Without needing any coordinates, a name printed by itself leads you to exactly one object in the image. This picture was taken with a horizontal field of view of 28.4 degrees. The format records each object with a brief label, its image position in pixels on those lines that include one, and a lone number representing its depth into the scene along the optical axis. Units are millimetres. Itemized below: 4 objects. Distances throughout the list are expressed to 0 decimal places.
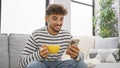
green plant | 5141
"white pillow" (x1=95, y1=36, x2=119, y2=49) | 3660
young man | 1622
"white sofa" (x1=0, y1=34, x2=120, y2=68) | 2695
